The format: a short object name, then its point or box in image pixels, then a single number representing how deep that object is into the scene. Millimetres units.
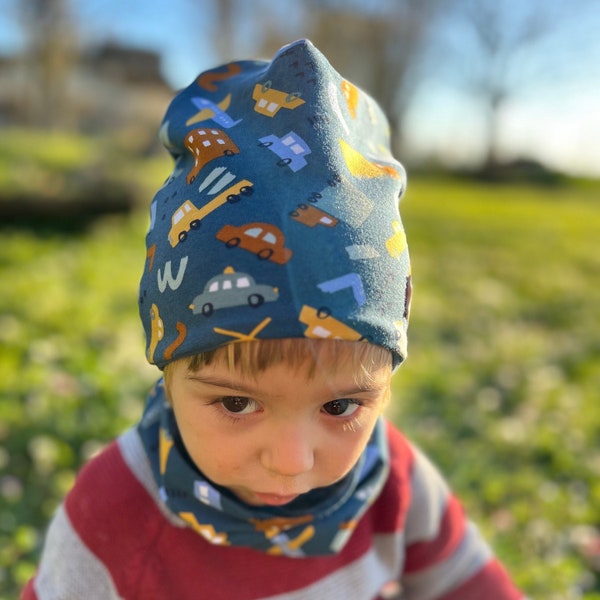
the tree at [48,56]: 13172
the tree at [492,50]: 20594
